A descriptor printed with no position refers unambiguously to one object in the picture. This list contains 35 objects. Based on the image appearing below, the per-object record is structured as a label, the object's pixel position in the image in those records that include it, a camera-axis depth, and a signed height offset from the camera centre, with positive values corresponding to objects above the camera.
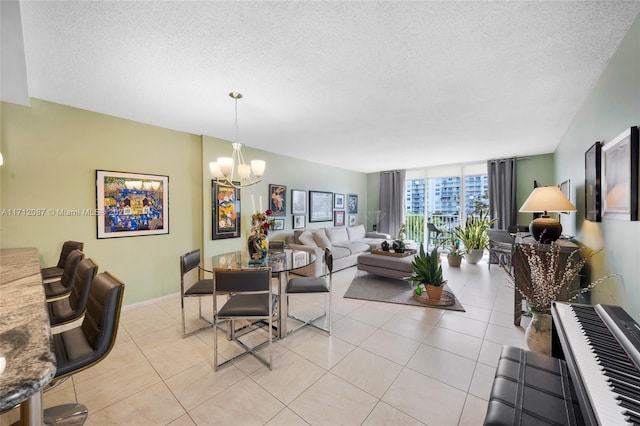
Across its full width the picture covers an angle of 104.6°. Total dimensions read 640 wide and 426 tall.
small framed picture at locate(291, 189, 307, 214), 5.37 +0.21
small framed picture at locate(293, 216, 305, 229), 5.44 -0.25
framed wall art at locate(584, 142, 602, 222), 2.10 +0.24
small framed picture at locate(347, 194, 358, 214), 7.15 +0.21
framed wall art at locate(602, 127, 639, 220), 1.48 +0.21
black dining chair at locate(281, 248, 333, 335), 2.53 -0.80
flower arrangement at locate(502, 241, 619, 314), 1.91 -0.64
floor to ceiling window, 6.24 +0.34
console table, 2.46 -0.58
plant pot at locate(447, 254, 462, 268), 5.46 -1.15
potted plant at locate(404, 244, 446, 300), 3.34 -0.91
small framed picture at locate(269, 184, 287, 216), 4.91 +0.24
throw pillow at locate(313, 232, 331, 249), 5.11 -0.62
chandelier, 2.52 +0.48
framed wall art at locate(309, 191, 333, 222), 5.85 +0.11
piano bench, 0.97 -0.82
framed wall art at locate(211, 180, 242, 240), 3.94 +0.00
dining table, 2.42 -0.54
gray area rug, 3.43 -1.26
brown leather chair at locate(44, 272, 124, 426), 1.23 -0.67
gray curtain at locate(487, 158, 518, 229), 5.48 +0.41
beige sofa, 4.68 -0.75
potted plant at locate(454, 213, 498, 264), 5.62 -0.68
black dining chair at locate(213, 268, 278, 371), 1.97 -0.63
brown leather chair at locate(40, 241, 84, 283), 2.39 -0.48
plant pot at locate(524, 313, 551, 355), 2.01 -1.04
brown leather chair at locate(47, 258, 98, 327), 1.63 -0.58
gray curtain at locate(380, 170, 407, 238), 7.21 +0.28
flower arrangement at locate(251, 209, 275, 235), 2.75 -0.14
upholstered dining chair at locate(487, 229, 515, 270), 4.64 -0.69
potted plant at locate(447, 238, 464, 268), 5.46 -1.02
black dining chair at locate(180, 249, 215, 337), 2.48 -0.79
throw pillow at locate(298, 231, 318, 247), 4.91 -0.57
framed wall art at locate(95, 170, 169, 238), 2.97 +0.10
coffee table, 4.09 -0.95
